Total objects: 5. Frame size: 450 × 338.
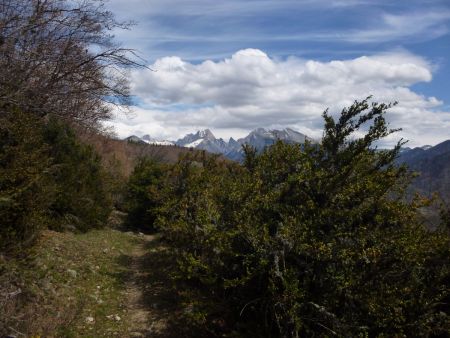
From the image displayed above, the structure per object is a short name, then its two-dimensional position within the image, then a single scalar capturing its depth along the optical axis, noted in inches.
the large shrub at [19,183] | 265.3
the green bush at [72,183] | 470.6
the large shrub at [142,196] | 665.6
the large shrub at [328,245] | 207.2
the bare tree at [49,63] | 327.3
